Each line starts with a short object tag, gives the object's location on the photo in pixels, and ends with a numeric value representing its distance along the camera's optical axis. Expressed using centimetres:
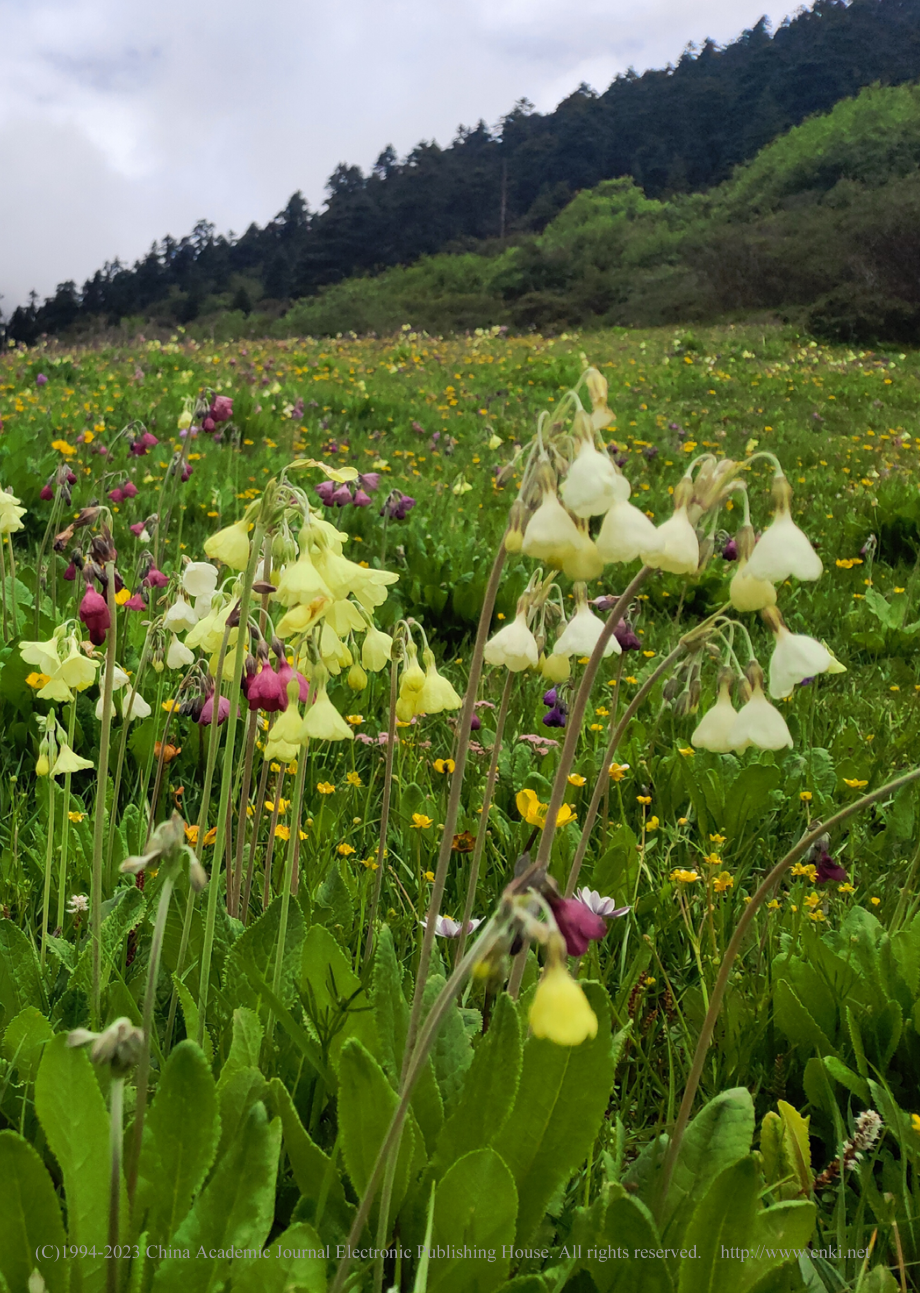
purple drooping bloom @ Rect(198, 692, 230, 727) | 59
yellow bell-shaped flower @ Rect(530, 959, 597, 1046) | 29
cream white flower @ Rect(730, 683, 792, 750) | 40
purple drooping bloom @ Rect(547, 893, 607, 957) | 32
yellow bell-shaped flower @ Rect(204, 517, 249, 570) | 45
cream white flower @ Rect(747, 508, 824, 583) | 36
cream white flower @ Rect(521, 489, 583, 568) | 36
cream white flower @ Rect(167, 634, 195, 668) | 66
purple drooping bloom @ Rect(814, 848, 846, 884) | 64
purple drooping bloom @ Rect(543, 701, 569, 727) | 78
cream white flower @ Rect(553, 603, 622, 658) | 47
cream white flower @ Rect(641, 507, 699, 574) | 36
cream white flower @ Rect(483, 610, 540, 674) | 45
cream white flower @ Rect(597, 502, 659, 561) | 35
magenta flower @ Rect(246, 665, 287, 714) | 46
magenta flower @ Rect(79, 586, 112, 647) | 53
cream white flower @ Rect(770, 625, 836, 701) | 40
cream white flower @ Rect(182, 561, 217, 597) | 58
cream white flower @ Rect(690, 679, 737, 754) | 41
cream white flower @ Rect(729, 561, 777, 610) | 37
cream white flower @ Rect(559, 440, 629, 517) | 34
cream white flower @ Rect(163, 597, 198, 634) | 62
